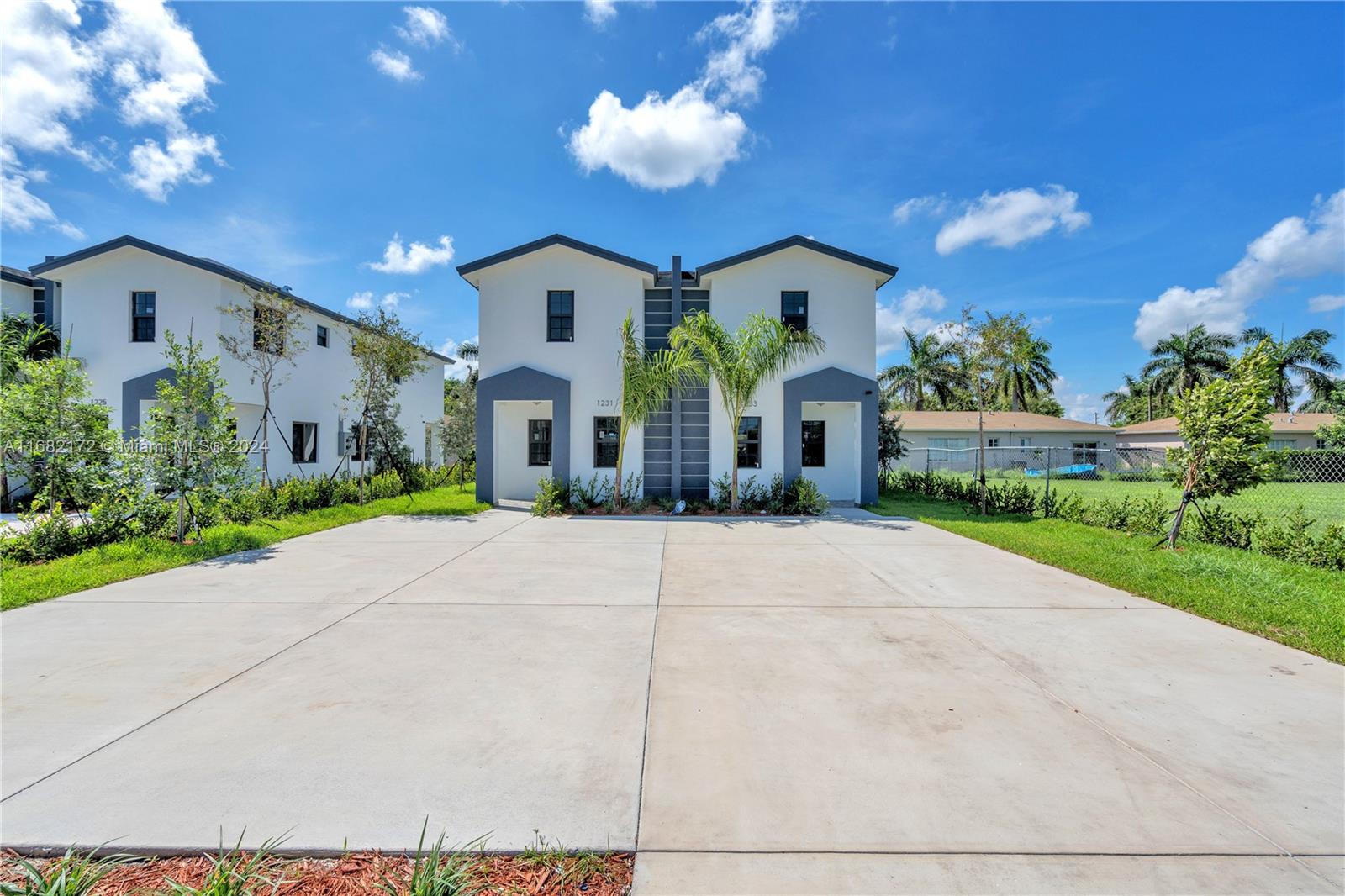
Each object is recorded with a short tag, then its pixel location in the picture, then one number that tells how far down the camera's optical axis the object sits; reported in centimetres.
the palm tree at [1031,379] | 3588
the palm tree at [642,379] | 1403
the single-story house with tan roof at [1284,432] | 3142
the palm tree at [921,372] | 3538
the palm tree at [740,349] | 1362
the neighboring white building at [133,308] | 1443
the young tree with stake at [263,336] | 1472
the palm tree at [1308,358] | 3562
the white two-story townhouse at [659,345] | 1535
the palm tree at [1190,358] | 3741
